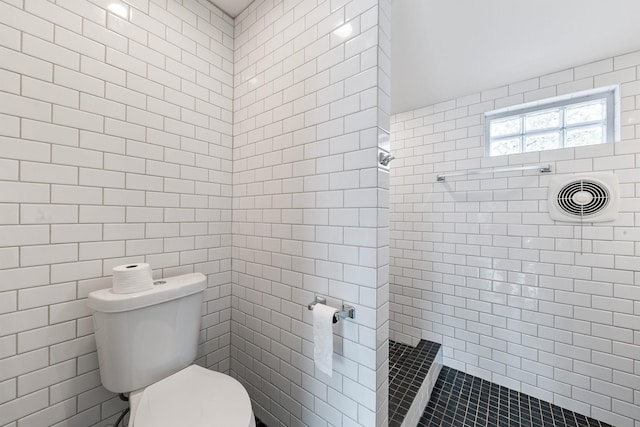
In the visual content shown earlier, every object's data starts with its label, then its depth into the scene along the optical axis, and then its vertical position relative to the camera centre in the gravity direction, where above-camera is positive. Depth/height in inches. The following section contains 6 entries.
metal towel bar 61.3 +12.7
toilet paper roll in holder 37.8 -15.9
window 59.9 +25.6
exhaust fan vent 55.2 +4.6
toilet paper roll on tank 36.8 -10.7
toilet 33.0 -25.1
